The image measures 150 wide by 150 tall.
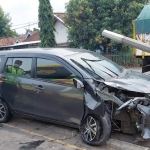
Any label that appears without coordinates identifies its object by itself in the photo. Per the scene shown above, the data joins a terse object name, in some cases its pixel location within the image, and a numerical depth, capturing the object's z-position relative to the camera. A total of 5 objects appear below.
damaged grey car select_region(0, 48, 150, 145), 3.68
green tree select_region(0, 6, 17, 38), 31.44
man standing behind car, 4.72
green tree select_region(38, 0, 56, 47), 19.75
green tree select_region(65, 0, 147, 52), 15.67
